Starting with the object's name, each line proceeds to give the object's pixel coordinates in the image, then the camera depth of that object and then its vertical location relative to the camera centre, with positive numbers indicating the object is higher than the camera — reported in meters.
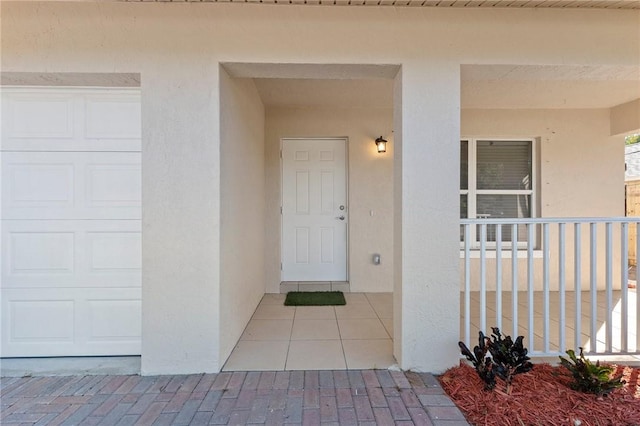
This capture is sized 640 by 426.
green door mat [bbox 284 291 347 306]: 3.68 -1.05
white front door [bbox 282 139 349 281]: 4.32 +0.11
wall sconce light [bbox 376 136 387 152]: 4.13 +0.94
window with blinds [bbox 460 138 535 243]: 4.32 +0.49
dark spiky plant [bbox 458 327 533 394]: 1.88 -0.92
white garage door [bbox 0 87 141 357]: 2.30 -0.06
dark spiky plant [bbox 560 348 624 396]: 1.83 -1.00
